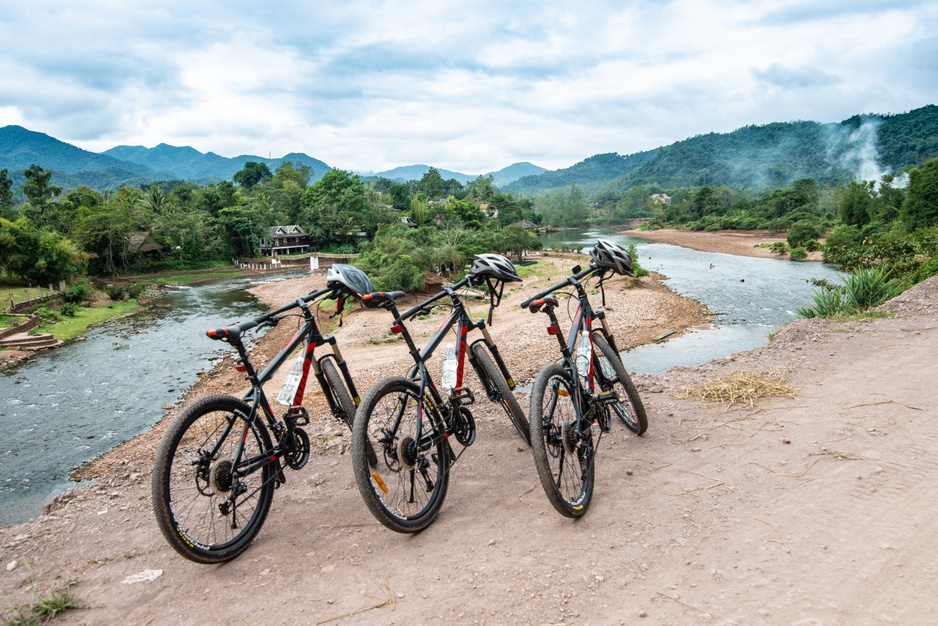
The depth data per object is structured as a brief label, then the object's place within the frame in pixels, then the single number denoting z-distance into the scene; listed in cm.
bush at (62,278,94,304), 2810
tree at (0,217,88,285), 2869
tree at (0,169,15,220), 4906
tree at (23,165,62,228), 4588
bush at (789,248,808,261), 4169
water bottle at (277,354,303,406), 319
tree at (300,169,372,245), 5981
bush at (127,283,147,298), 3300
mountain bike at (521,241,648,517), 294
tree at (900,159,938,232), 3803
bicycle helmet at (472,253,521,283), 367
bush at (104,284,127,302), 3169
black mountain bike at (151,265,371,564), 266
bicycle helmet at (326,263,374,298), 344
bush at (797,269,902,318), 1023
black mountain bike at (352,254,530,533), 286
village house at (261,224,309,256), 5622
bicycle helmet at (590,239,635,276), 406
